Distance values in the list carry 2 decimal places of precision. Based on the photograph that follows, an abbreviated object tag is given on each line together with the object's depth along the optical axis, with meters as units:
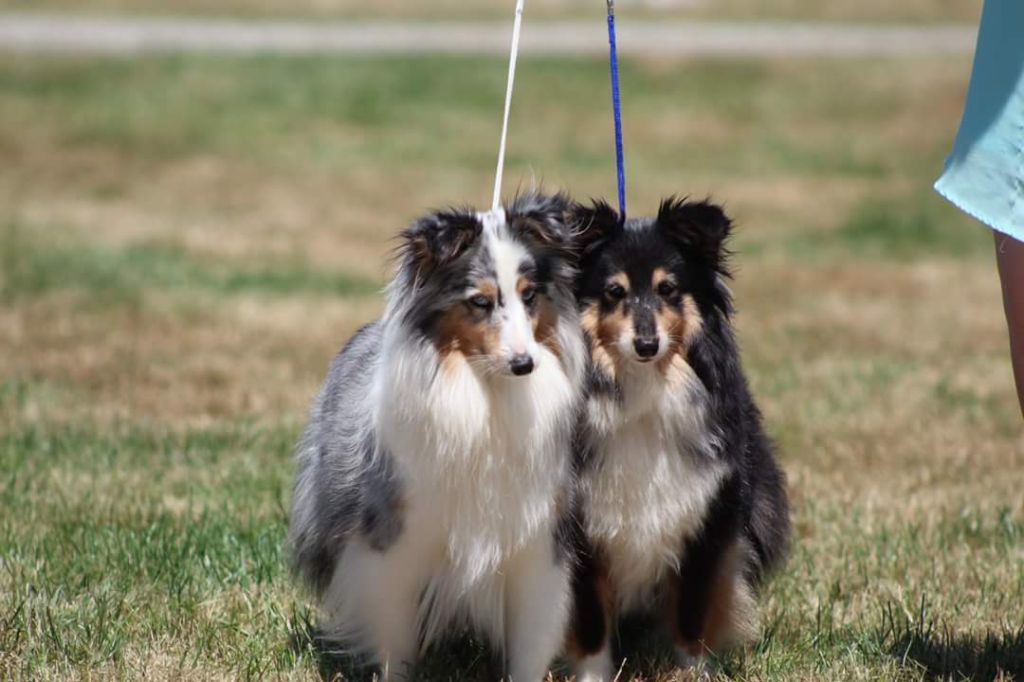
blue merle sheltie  8.08
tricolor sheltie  8.70
